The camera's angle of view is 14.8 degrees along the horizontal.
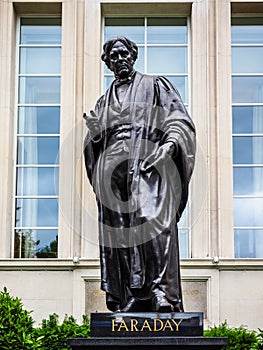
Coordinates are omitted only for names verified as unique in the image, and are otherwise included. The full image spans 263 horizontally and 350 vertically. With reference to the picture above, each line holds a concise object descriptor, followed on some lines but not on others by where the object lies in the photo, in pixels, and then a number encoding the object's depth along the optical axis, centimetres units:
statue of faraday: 948
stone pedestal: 874
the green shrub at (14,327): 1243
